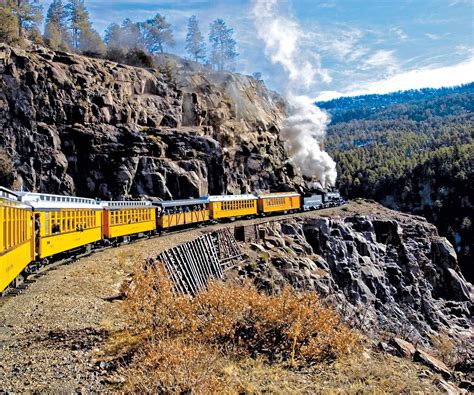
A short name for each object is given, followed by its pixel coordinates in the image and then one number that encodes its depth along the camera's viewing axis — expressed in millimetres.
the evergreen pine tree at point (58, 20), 73188
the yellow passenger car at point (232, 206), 39312
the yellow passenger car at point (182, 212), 33594
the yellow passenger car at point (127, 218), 25812
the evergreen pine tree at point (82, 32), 76625
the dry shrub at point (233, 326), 9164
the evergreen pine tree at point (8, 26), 54084
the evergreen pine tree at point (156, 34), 90625
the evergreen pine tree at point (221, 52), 101438
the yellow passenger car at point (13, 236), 10305
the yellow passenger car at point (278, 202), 46094
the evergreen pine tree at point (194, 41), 98688
